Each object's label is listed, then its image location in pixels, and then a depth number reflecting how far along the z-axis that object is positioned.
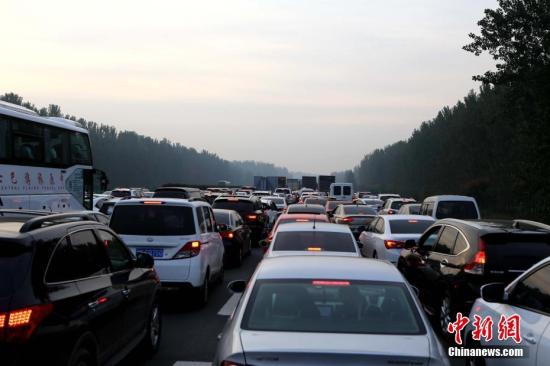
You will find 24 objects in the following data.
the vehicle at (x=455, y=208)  19.50
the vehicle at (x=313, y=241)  10.27
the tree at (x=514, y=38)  37.69
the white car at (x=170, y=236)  10.48
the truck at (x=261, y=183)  81.12
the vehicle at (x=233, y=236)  16.66
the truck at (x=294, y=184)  107.17
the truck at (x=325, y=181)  79.44
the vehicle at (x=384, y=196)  46.62
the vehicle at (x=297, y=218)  14.34
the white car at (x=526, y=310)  4.32
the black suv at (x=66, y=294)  4.39
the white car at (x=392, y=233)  13.69
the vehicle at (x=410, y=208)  24.77
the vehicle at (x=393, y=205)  32.12
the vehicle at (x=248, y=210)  23.20
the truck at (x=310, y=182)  92.24
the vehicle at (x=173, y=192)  26.42
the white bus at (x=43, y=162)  15.23
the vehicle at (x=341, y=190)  51.46
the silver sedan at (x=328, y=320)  3.83
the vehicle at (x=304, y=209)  21.38
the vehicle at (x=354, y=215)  22.31
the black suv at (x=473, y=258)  7.98
